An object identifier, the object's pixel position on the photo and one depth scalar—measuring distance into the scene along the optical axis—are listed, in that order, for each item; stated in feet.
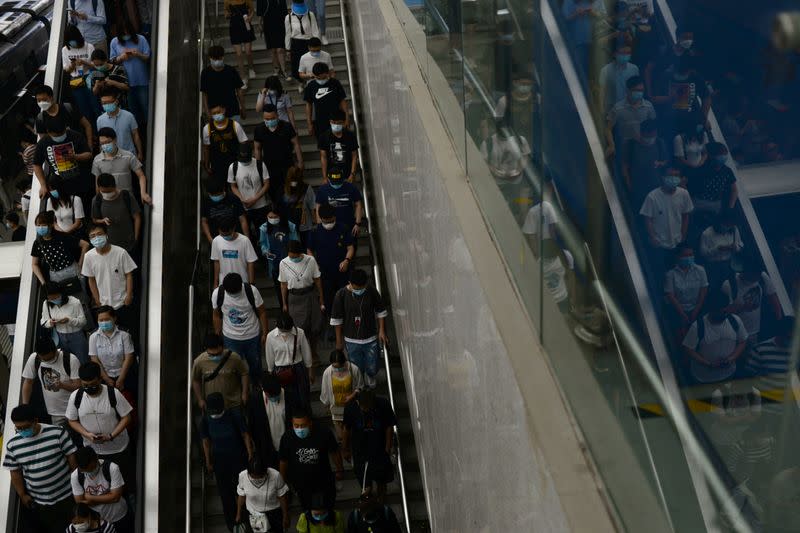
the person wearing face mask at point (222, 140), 35.86
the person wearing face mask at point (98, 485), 27.07
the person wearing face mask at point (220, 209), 33.91
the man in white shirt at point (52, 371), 29.68
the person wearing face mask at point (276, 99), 37.29
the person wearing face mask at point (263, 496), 27.02
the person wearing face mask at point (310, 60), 39.01
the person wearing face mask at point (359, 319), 29.73
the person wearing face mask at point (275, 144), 35.86
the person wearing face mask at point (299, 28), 41.06
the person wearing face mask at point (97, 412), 28.12
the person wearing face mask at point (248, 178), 34.17
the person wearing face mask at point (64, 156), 33.94
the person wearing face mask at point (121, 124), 34.58
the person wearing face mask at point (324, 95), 37.40
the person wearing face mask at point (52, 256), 32.12
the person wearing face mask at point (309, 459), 26.96
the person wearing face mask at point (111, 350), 29.71
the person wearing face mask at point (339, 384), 29.09
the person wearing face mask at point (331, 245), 31.60
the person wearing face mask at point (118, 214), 32.09
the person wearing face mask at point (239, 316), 29.73
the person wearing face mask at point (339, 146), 35.55
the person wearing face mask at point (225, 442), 28.32
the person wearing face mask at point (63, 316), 30.40
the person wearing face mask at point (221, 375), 28.76
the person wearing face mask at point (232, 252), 31.35
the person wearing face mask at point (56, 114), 34.73
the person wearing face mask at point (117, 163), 33.14
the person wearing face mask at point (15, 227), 46.34
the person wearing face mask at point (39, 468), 27.78
